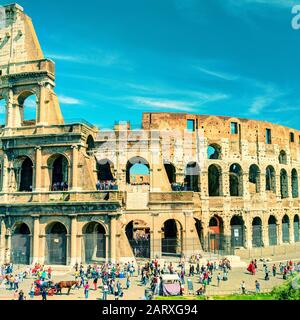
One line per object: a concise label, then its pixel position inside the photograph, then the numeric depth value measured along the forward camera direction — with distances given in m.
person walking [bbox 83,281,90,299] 22.57
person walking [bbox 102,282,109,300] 22.44
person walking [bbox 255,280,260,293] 23.61
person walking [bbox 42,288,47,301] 21.50
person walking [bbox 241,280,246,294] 23.10
